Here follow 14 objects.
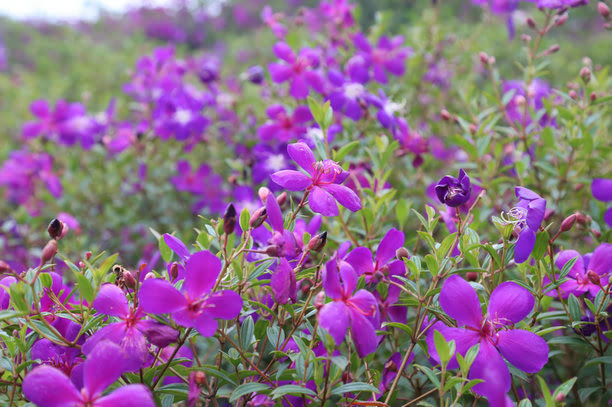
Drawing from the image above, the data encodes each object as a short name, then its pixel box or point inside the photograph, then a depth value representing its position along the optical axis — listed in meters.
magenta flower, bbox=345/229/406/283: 0.64
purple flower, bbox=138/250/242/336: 0.58
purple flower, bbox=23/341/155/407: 0.55
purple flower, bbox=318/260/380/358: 0.57
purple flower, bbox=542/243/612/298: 0.66
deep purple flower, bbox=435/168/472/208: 0.62
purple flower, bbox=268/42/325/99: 0.90
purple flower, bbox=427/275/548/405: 0.60
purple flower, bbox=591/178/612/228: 0.74
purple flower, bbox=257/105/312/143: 0.88
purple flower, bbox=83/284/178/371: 0.59
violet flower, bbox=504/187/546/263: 0.61
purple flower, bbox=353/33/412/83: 1.03
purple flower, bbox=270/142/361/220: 0.62
